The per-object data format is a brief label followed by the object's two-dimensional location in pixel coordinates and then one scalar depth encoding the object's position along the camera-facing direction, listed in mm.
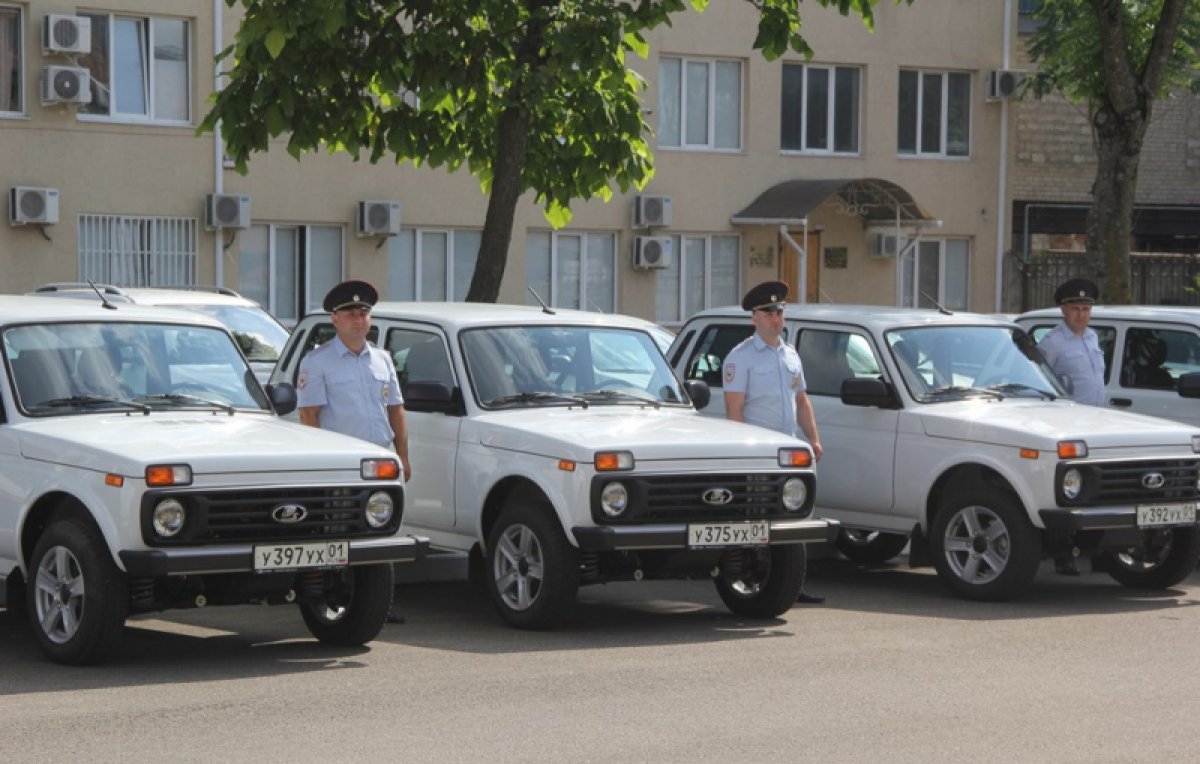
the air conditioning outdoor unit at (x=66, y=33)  28172
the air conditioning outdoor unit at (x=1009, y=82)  37250
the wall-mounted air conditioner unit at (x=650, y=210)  34094
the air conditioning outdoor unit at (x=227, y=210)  30094
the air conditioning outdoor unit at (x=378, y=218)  31422
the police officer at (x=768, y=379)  13234
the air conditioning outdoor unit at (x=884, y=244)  36875
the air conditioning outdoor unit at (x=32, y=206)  28516
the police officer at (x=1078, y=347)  15172
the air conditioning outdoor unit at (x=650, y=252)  34250
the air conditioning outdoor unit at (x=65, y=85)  28484
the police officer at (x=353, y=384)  11859
